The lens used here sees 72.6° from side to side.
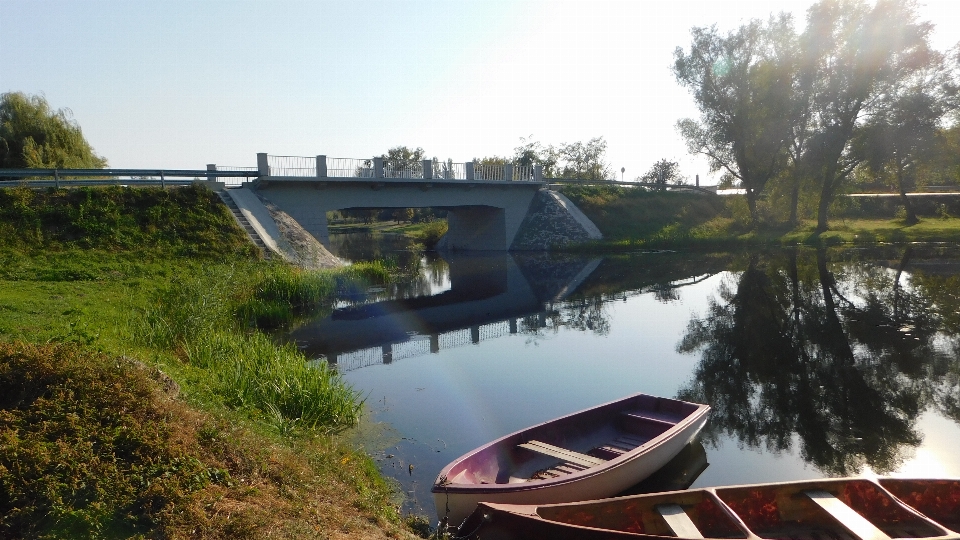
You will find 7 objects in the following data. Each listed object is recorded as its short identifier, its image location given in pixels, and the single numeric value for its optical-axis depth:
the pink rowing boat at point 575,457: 6.59
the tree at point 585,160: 69.06
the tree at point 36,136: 33.06
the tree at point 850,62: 35.69
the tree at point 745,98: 39.25
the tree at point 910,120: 35.72
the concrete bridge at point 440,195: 29.83
